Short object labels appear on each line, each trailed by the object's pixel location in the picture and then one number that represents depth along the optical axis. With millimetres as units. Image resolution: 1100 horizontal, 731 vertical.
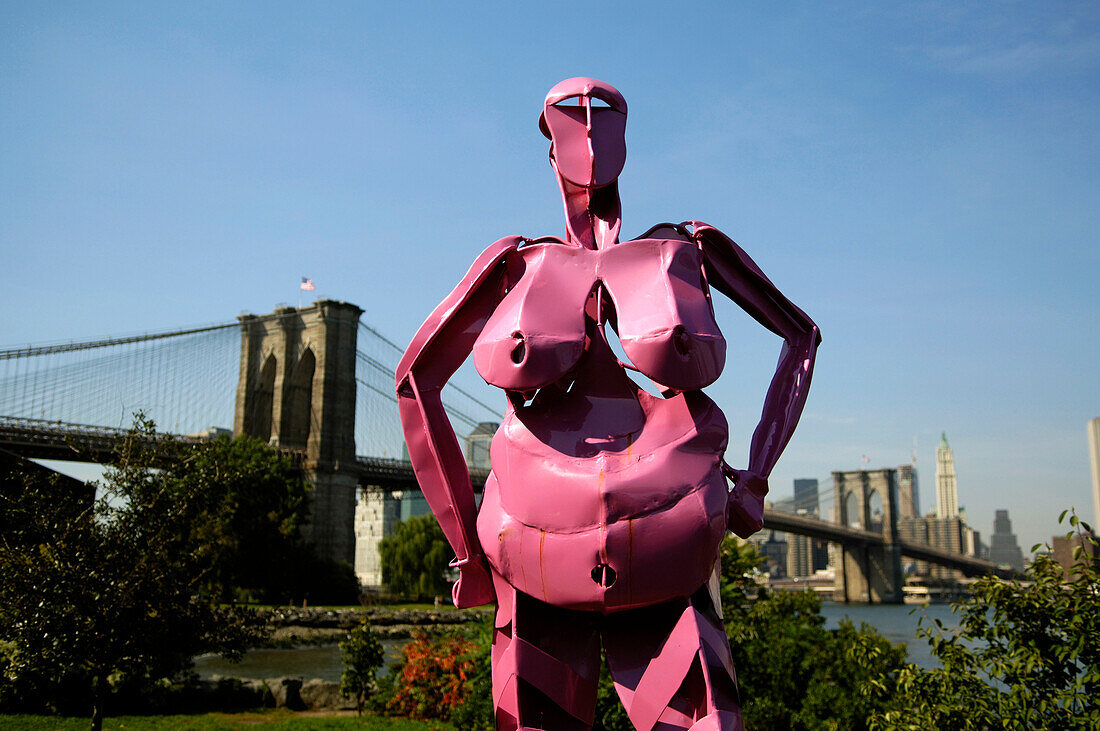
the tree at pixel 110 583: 7141
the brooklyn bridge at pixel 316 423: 33059
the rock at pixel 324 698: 10703
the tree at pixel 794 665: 7301
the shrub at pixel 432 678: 9203
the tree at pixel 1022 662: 4645
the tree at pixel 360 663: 10320
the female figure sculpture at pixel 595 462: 3127
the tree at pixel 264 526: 26781
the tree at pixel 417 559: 35469
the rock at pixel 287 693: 10664
